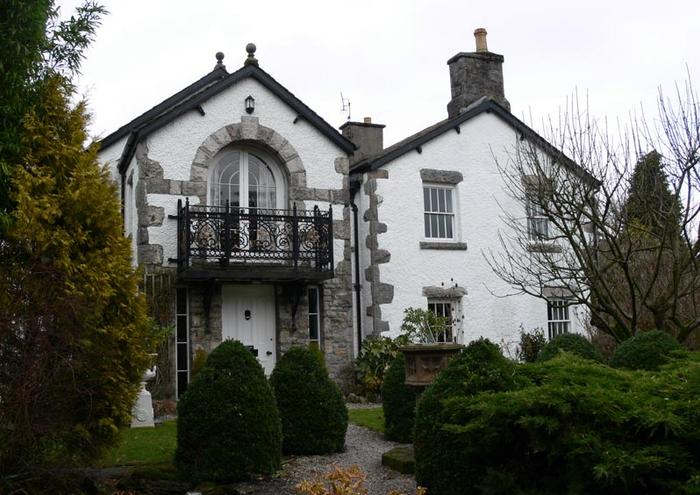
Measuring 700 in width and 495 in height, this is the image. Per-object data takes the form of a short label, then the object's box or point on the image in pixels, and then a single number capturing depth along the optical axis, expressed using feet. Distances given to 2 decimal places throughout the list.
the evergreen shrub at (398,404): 32.63
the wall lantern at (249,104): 49.62
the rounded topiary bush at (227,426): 24.93
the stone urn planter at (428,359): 28.04
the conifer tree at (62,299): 20.58
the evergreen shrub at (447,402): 19.46
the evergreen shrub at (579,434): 14.51
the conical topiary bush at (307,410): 30.04
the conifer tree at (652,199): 34.76
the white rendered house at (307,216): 47.11
